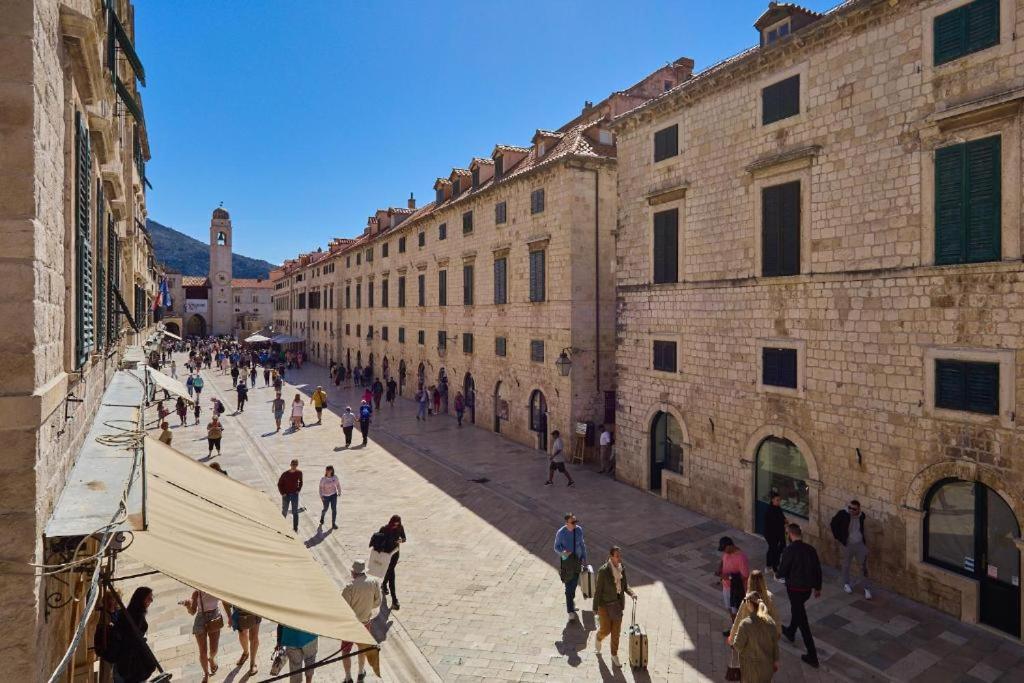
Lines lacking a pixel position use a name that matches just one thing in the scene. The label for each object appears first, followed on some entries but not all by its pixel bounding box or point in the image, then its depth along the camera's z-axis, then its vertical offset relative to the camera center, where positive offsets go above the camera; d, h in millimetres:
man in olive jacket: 7484 -3517
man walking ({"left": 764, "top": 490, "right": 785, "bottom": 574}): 10062 -3608
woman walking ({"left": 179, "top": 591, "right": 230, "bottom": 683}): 7031 -3615
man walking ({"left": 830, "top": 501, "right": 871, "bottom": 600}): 9617 -3530
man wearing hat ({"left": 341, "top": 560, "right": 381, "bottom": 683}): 7227 -3416
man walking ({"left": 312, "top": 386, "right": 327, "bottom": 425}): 24422 -3189
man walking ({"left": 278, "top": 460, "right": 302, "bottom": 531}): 11812 -3292
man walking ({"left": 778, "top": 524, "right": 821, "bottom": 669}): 7766 -3407
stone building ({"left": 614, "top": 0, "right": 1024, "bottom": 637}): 8492 +674
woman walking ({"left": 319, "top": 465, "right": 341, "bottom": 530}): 11875 -3352
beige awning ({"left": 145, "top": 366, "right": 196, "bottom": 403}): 12688 -1331
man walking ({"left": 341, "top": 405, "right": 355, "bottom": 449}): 19500 -3319
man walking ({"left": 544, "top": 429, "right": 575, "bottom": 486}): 15448 -3577
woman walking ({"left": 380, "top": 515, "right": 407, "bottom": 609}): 8875 -3353
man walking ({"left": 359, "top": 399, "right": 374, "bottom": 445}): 20016 -3191
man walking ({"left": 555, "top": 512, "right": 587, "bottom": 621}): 8533 -3433
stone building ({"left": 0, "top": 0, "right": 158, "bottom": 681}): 3127 +206
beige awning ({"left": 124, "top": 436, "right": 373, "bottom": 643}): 3746 -1799
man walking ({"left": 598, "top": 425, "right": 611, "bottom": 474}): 16984 -3724
